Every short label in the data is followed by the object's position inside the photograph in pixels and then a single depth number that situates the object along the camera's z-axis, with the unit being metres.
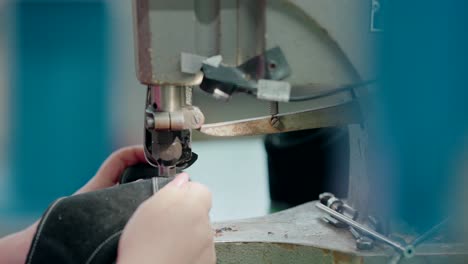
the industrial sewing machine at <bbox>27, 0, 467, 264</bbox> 0.65
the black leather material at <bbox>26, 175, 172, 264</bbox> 0.63
